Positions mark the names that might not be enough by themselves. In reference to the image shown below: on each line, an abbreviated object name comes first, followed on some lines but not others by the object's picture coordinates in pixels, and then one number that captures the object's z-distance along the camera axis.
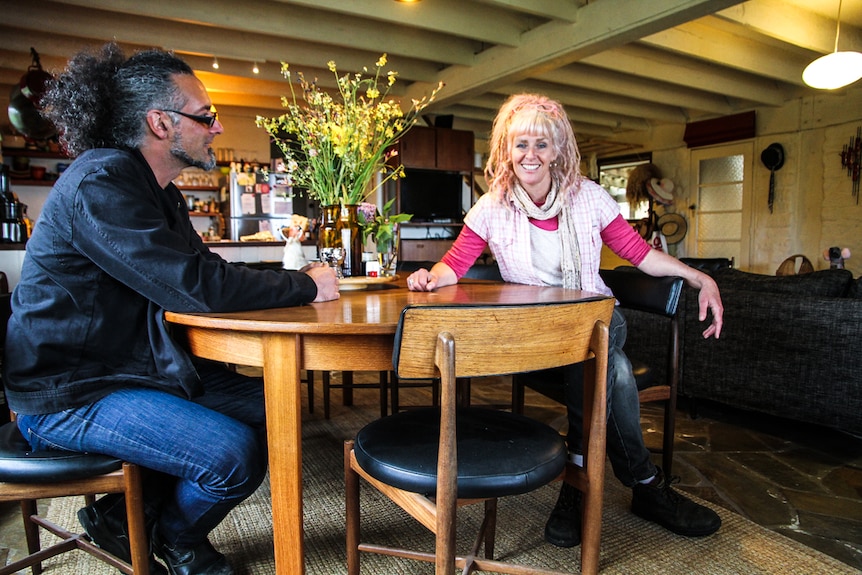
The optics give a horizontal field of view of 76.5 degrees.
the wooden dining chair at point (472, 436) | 0.99
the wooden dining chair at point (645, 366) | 1.84
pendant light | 4.23
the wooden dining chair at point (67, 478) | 1.15
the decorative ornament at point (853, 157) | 7.07
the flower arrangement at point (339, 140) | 1.96
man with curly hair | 1.20
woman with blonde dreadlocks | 1.74
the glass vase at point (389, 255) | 2.20
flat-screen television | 7.55
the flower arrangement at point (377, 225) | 2.10
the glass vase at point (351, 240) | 2.02
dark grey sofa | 2.50
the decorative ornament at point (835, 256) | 4.90
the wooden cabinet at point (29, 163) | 6.61
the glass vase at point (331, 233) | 2.01
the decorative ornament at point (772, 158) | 7.91
